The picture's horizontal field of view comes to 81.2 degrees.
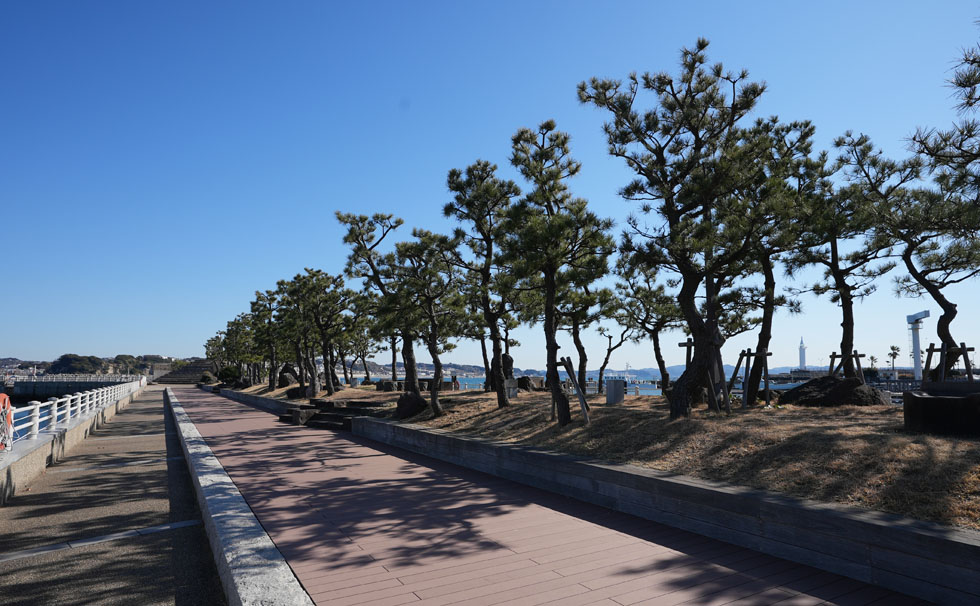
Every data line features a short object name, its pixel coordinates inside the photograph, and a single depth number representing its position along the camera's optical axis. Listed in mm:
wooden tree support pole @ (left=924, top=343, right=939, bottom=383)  11328
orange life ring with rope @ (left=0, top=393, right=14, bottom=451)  8632
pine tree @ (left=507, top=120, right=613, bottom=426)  10508
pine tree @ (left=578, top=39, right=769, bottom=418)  9602
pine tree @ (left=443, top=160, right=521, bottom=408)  13859
